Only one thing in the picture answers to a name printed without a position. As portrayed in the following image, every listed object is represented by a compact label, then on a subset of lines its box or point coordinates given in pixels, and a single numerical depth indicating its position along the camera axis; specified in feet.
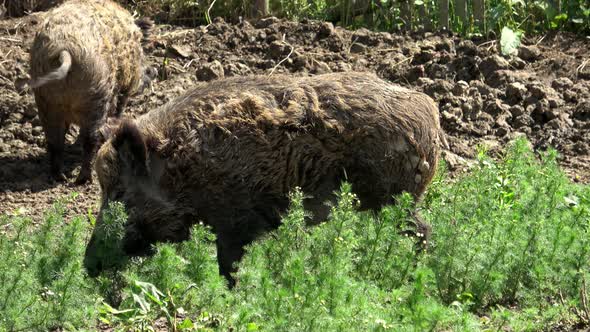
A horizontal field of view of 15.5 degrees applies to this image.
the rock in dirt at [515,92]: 59.09
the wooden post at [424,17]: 67.63
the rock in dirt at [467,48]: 62.43
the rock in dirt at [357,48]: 63.94
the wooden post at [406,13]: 68.54
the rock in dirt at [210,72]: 60.41
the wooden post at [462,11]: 66.72
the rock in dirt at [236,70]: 61.01
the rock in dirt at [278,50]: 63.03
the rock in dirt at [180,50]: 63.39
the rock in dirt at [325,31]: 65.31
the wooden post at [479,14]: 66.06
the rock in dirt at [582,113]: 58.19
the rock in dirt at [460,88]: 59.30
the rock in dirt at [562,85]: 59.95
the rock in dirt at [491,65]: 61.37
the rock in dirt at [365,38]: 65.00
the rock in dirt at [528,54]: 63.14
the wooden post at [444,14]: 66.42
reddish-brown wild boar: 53.64
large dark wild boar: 39.83
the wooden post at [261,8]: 69.00
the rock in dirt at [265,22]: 67.08
